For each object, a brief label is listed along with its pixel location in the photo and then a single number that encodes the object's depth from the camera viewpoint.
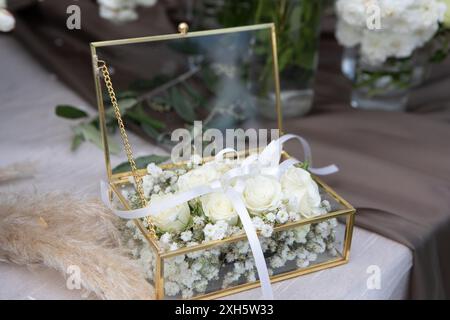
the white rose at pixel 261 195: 0.71
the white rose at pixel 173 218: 0.70
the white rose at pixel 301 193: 0.74
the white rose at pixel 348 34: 1.19
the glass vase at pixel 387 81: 1.22
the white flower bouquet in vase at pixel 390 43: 1.09
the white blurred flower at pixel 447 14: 1.17
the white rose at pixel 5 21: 0.77
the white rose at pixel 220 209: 0.71
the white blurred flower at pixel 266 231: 0.69
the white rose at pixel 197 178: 0.76
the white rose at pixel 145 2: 1.20
